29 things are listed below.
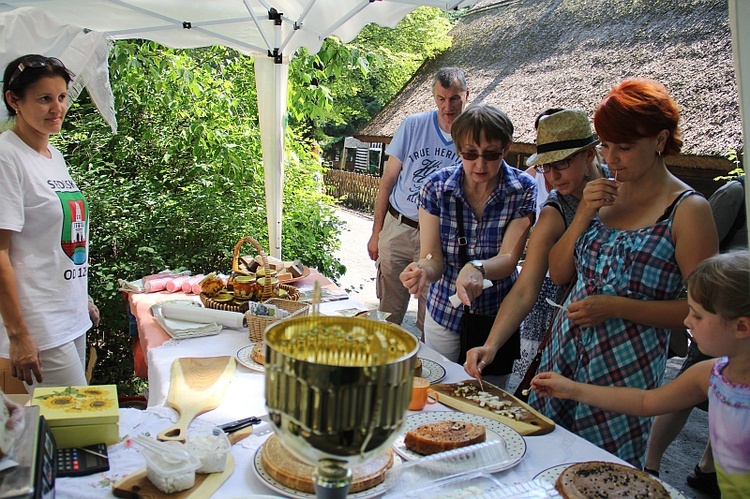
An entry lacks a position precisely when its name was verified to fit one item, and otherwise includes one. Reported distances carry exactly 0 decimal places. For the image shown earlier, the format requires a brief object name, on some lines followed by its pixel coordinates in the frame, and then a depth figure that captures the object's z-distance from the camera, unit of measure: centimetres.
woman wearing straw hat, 208
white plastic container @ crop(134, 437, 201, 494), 121
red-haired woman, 174
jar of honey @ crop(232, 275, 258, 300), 278
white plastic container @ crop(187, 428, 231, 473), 130
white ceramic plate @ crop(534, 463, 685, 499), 126
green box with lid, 135
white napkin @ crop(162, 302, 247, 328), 257
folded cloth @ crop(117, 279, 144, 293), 332
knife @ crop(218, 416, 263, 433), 151
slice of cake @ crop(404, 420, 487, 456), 141
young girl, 140
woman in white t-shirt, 213
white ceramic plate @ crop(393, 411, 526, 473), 141
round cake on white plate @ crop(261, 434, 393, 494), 122
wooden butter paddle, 157
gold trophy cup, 65
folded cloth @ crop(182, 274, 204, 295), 333
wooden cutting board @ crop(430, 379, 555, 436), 158
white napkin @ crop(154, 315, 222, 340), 243
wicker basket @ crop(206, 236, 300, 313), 270
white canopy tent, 406
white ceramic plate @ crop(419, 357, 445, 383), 197
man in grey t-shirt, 367
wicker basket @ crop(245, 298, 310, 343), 231
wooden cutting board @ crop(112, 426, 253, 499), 121
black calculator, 128
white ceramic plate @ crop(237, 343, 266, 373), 205
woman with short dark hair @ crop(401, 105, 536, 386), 231
